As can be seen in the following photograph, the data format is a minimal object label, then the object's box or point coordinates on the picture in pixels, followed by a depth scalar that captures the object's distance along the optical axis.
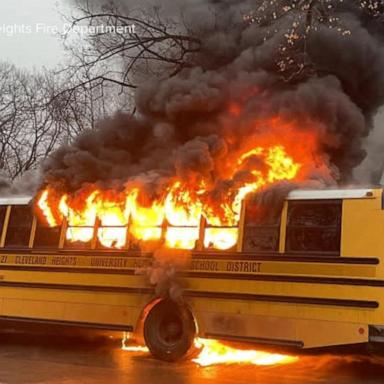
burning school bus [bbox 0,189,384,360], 7.22
